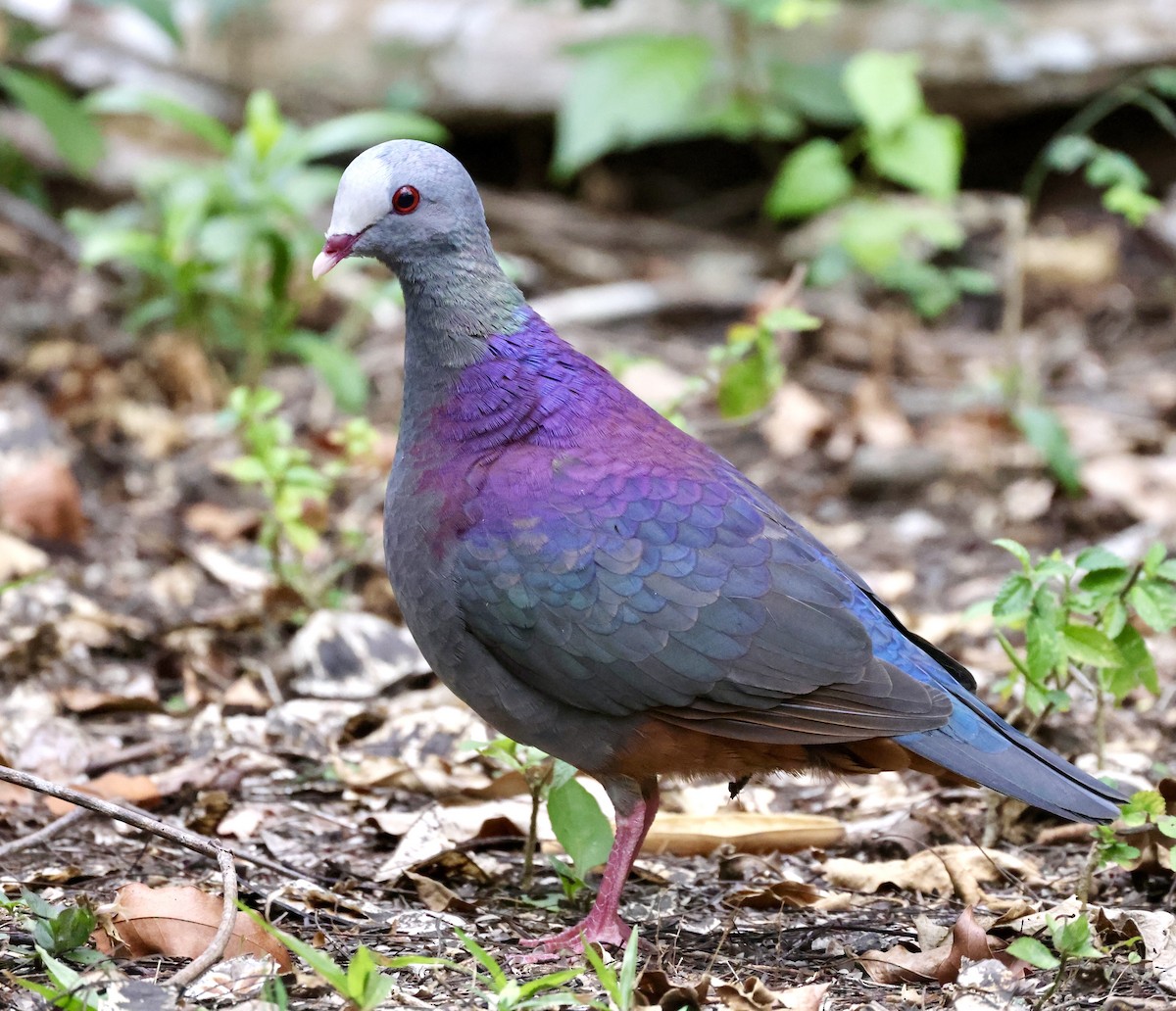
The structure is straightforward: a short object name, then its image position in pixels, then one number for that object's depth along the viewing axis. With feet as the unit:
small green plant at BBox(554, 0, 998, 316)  43.75
